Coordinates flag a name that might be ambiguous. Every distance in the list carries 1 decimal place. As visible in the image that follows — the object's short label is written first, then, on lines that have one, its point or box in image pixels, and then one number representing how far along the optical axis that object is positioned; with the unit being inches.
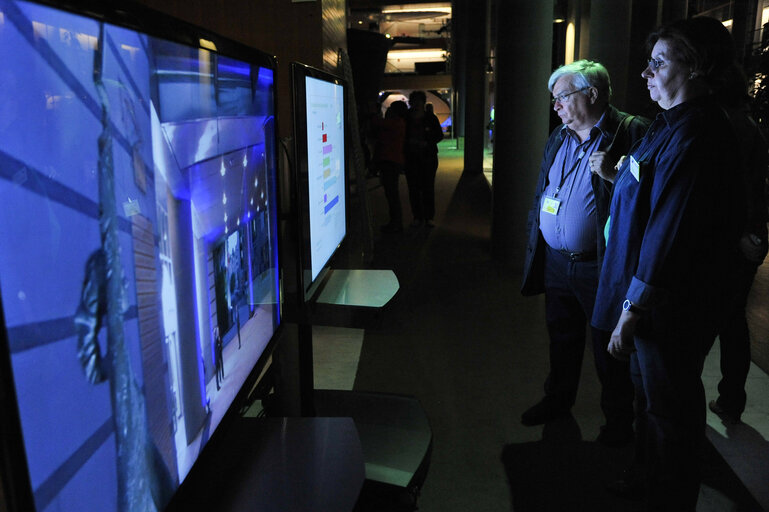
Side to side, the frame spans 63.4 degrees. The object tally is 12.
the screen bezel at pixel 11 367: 19.9
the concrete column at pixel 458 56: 836.0
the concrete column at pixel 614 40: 262.5
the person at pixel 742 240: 74.3
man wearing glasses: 97.3
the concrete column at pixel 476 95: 533.3
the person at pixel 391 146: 275.1
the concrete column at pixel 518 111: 213.8
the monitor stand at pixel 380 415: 76.0
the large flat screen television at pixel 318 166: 66.0
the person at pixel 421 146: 288.7
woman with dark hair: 69.4
